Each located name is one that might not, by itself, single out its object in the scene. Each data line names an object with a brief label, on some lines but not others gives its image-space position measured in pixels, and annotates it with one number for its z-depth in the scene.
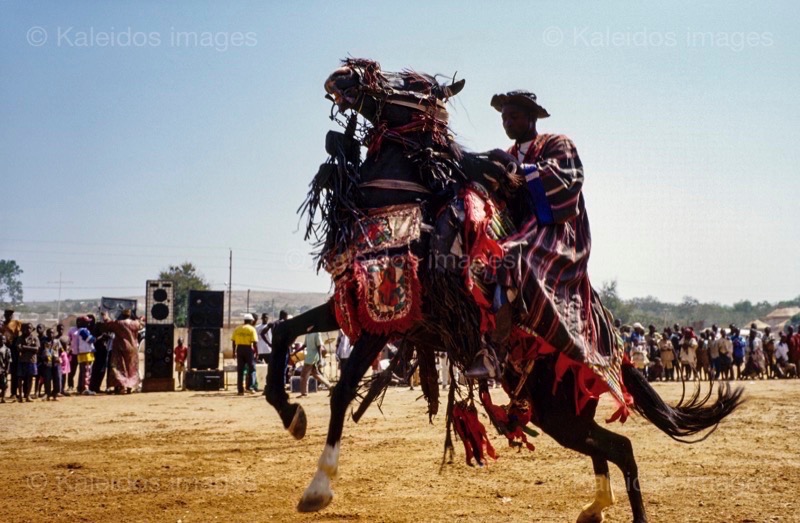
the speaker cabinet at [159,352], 20.03
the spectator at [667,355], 24.74
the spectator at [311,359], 16.22
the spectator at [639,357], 21.49
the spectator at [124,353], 19.60
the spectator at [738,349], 25.36
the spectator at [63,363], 19.17
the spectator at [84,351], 19.00
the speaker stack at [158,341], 19.98
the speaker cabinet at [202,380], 20.00
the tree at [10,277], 129.48
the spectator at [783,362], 26.53
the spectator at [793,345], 26.41
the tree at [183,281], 72.83
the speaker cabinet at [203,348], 19.95
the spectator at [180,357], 24.34
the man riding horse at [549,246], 5.05
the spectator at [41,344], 16.97
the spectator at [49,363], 17.00
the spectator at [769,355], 26.78
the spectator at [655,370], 24.78
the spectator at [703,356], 25.11
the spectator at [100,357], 19.61
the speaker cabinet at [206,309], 20.25
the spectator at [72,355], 19.14
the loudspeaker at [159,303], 20.34
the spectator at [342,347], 16.31
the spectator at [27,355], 16.44
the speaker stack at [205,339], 20.02
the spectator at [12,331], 16.81
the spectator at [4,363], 16.08
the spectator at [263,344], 19.18
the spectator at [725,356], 24.67
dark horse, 4.80
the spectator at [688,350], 24.56
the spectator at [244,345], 18.34
